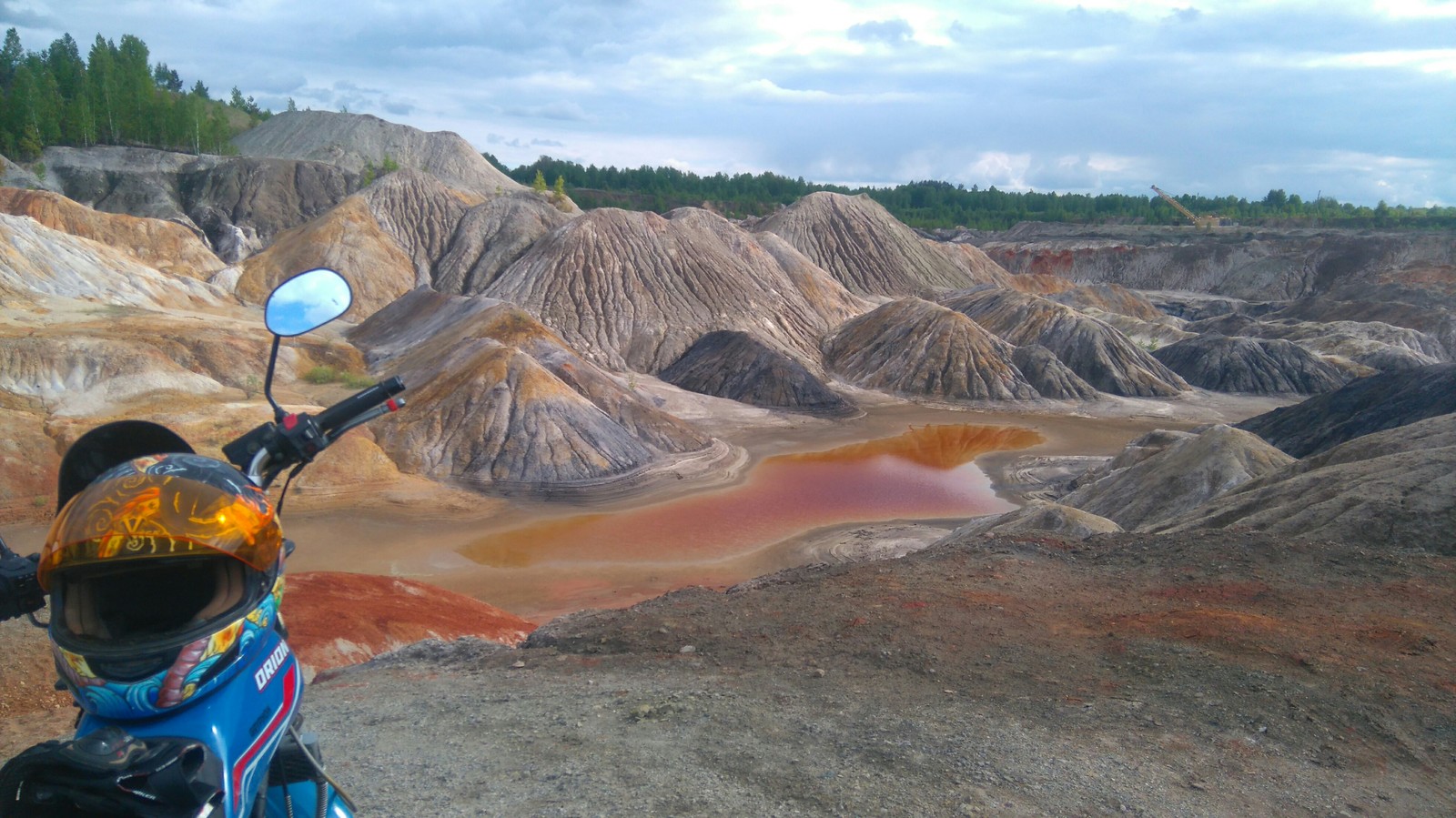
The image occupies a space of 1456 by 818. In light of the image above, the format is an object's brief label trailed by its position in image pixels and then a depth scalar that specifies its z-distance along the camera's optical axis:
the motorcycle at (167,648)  1.84
